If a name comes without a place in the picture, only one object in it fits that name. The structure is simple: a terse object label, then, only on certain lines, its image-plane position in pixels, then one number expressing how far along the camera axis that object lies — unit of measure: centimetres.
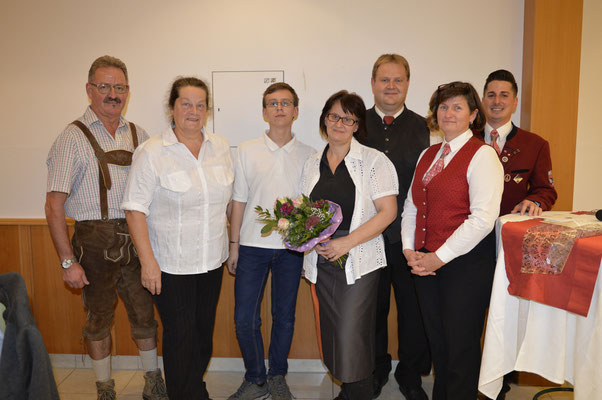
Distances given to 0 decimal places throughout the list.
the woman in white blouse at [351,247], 226
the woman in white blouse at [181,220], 222
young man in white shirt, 260
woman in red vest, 201
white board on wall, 326
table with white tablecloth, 166
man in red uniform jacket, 243
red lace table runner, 166
